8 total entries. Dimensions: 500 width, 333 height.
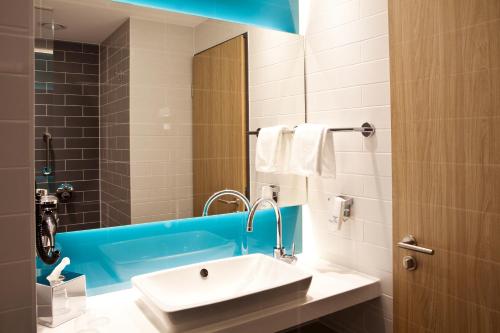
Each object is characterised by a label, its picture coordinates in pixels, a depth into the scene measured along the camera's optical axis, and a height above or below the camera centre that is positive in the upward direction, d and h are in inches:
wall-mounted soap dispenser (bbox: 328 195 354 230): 70.1 -8.9
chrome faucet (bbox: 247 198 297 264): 70.6 -16.3
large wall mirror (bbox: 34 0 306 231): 56.0 +9.9
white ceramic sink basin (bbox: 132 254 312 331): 47.8 -18.8
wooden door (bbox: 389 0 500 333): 50.7 +0.0
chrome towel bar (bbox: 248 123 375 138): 66.0 +5.6
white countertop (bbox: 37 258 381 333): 49.1 -20.8
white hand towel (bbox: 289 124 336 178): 68.7 +2.0
